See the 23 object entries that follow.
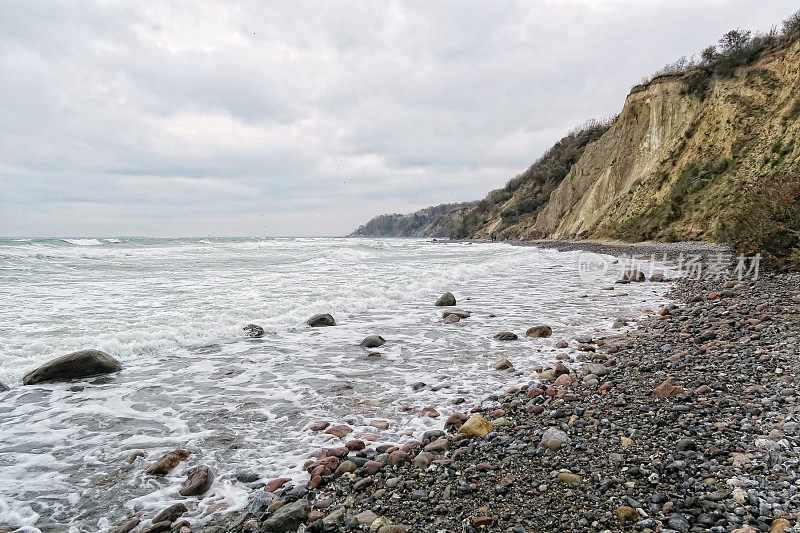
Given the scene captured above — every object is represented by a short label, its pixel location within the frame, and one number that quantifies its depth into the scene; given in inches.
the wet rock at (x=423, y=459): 119.1
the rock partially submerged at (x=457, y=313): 332.2
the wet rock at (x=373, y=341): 256.1
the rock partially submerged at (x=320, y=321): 317.4
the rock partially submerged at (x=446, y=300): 390.4
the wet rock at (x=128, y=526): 99.7
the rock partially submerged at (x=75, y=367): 200.4
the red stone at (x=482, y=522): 89.2
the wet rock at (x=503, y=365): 205.6
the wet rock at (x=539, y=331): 264.1
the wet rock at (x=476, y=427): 135.2
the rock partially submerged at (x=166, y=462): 124.0
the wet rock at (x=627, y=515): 82.9
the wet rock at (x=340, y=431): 144.2
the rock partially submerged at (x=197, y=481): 113.4
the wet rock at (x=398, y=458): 121.5
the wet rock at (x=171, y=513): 102.9
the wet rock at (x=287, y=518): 94.9
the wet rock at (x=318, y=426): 150.6
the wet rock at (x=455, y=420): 145.0
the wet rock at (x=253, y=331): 287.9
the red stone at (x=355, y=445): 132.9
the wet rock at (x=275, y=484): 114.7
